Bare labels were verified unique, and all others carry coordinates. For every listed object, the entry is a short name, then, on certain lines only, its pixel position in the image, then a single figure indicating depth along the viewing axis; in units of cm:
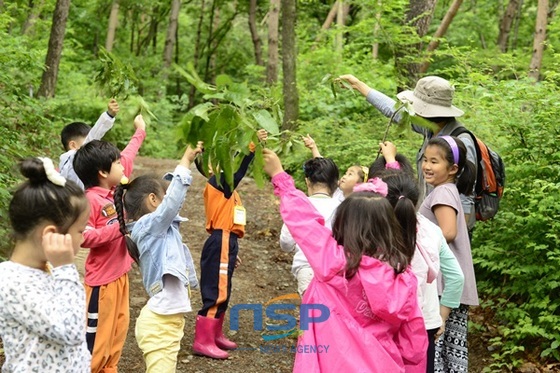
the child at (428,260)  350
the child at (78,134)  527
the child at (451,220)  416
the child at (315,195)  476
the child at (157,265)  408
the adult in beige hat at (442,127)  432
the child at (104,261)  434
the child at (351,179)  511
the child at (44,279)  255
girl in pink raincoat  308
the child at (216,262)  560
